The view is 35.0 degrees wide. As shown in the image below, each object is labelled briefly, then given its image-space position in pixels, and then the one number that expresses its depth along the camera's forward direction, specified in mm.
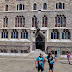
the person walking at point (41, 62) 8973
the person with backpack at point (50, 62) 9195
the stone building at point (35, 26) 27484
